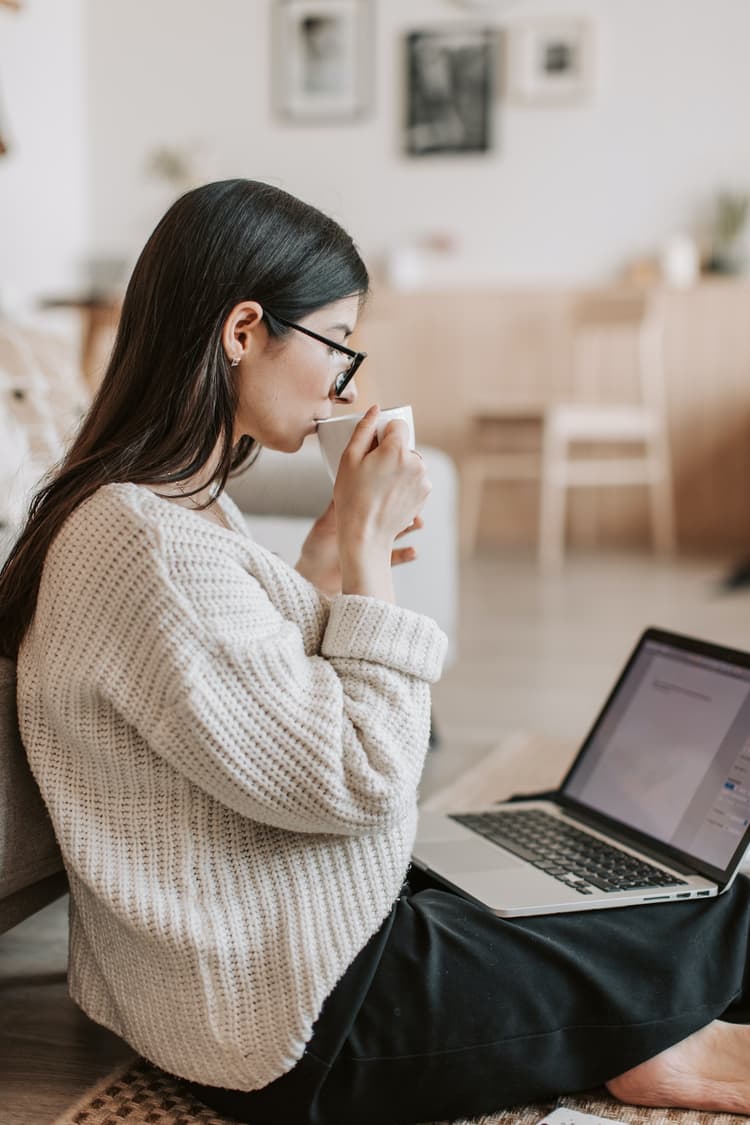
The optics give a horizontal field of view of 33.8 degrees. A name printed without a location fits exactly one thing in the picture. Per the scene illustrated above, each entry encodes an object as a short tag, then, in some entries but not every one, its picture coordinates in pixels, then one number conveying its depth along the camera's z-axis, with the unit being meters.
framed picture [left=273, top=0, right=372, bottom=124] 5.16
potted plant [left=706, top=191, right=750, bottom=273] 4.77
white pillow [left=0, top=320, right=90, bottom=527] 2.02
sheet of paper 1.05
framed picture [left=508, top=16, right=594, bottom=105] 4.93
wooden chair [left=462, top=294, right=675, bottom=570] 4.64
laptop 1.13
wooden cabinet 4.82
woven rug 1.07
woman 0.90
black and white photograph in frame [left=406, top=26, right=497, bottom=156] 5.04
